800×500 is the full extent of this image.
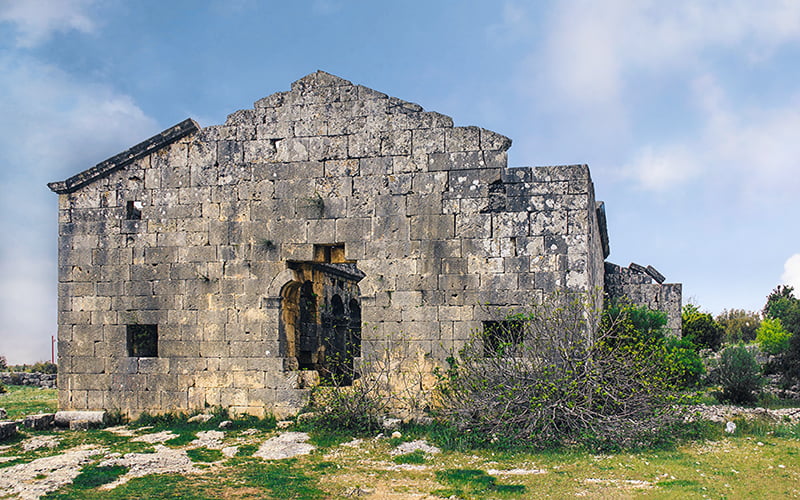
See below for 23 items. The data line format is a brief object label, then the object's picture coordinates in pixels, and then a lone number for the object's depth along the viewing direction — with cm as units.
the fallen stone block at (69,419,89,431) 1221
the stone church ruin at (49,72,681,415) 1125
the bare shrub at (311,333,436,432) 1093
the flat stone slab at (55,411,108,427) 1223
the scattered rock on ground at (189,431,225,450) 1035
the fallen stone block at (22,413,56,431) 1213
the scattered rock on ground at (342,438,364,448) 1008
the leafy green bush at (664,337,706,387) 1574
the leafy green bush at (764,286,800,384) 1542
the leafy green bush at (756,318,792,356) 2180
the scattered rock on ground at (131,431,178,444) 1079
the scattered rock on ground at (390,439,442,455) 955
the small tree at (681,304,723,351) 2397
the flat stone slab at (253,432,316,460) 966
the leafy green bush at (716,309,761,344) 3541
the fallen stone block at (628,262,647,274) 1877
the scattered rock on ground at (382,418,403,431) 1077
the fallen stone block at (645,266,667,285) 1858
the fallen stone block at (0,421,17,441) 1103
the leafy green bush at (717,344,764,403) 1363
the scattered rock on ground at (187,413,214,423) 1184
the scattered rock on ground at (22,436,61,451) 1066
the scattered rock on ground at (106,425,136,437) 1146
